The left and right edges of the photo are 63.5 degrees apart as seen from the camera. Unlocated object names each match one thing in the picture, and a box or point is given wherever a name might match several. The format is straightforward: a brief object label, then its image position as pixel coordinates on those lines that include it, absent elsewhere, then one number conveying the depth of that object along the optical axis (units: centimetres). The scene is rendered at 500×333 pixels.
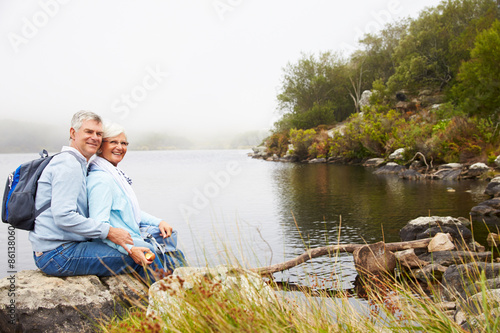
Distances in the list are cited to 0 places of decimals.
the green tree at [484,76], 2470
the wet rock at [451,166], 2429
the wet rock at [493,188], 1556
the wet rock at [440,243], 801
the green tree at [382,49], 5800
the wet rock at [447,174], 2264
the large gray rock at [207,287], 283
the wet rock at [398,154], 3121
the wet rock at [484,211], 1231
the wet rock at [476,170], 2184
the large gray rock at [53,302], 376
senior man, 353
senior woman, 376
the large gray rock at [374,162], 3468
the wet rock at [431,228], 955
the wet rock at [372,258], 732
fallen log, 702
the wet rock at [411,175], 2411
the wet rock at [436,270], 728
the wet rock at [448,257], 759
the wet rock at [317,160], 4686
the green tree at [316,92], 6217
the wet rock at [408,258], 762
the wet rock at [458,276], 599
